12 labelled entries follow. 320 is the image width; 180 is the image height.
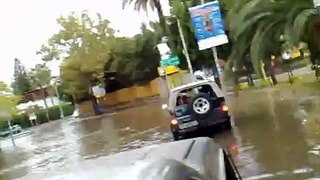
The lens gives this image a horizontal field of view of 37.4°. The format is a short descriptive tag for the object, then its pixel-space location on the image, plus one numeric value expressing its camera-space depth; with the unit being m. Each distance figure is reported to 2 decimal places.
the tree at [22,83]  71.55
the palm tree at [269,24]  13.70
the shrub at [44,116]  52.95
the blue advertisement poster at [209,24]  22.00
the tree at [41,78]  58.79
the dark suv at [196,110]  12.73
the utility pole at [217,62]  25.16
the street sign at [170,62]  28.26
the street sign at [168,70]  32.51
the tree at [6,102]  31.11
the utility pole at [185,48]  29.12
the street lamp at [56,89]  56.62
